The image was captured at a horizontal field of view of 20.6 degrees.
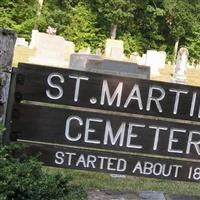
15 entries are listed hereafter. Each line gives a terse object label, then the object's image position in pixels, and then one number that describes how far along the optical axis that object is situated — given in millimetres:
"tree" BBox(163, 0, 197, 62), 54500
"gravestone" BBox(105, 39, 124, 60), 26352
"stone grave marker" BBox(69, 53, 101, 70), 18414
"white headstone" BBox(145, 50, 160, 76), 25703
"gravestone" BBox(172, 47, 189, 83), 21894
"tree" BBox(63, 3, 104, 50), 47750
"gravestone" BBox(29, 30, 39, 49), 29962
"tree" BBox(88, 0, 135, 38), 50531
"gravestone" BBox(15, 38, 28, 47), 31838
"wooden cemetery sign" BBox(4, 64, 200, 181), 3717
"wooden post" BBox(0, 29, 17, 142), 3705
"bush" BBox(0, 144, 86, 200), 3117
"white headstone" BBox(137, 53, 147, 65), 28998
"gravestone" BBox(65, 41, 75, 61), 27436
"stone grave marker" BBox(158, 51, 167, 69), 27055
